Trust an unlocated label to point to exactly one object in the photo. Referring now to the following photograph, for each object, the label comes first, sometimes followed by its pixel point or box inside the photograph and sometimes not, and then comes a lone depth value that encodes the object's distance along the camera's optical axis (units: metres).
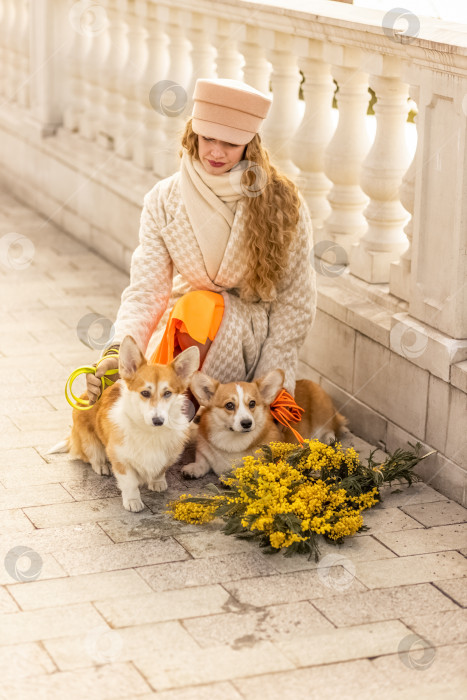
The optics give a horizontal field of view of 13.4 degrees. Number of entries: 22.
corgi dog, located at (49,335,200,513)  7.27
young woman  7.90
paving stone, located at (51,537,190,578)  6.73
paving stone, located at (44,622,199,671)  5.79
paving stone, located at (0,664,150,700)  5.48
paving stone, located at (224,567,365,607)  6.43
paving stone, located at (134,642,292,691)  5.63
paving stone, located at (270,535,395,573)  6.83
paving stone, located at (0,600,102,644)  5.97
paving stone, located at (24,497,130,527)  7.32
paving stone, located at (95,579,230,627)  6.18
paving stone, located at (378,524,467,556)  7.06
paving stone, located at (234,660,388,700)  5.54
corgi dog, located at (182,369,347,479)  7.75
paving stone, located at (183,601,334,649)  6.00
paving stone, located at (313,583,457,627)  6.26
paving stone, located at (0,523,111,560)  6.96
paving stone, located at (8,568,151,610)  6.33
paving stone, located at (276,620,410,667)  5.86
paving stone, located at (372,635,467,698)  5.64
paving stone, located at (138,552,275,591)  6.58
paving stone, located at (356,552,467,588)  6.67
